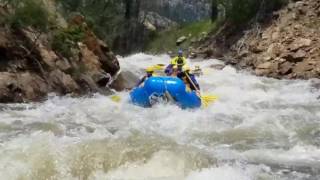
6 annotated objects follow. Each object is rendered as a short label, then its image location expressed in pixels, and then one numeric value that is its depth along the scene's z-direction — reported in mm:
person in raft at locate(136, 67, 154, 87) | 14106
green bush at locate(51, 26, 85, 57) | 15062
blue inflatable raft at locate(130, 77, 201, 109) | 12984
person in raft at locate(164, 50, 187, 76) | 15039
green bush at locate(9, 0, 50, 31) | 13508
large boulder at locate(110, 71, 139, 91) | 16609
